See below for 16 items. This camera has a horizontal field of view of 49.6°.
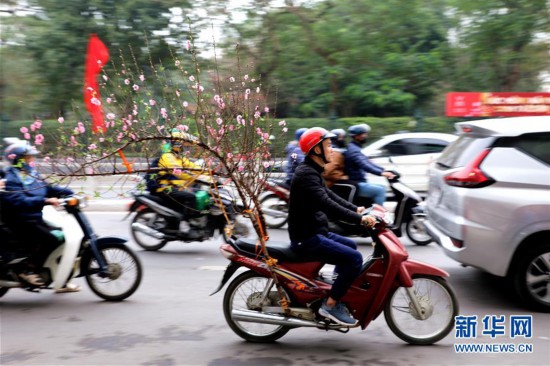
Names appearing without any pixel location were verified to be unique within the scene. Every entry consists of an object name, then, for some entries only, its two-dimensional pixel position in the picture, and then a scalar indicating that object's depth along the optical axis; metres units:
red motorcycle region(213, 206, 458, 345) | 4.57
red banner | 17.34
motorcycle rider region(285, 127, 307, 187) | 8.73
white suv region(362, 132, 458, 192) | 12.34
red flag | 15.16
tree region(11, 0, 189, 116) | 20.02
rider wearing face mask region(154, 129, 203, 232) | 4.96
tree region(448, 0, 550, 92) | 19.25
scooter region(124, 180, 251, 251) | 8.20
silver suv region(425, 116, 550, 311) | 5.41
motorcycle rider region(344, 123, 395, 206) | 8.19
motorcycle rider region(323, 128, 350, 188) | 8.33
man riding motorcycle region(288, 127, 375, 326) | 4.48
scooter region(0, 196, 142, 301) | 5.79
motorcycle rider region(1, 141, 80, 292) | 5.71
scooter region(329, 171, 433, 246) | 8.55
